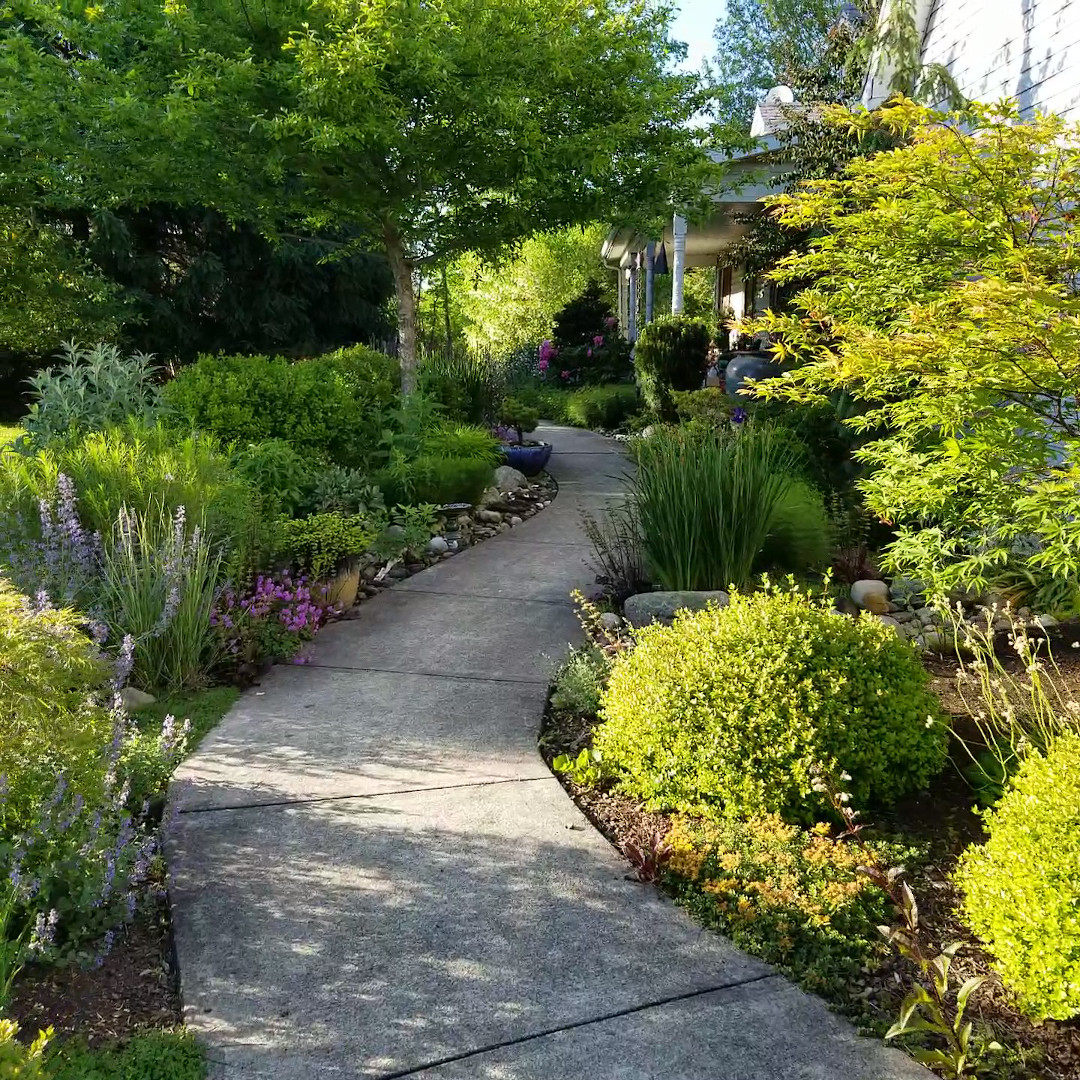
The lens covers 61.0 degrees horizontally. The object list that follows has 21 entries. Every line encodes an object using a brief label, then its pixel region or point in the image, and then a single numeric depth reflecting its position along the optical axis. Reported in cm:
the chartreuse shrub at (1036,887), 222
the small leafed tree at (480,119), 741
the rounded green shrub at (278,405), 713
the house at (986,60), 604
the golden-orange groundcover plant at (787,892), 260
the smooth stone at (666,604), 498
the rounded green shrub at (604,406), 1543
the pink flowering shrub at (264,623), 482
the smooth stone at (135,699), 430
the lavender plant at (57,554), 438
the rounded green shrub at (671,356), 1320
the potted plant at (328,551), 581
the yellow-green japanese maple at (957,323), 342
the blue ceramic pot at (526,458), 1025
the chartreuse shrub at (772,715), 321
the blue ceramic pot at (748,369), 1277
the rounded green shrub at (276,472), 661
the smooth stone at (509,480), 942
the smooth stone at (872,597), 570
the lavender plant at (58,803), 252
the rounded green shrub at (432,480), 756
